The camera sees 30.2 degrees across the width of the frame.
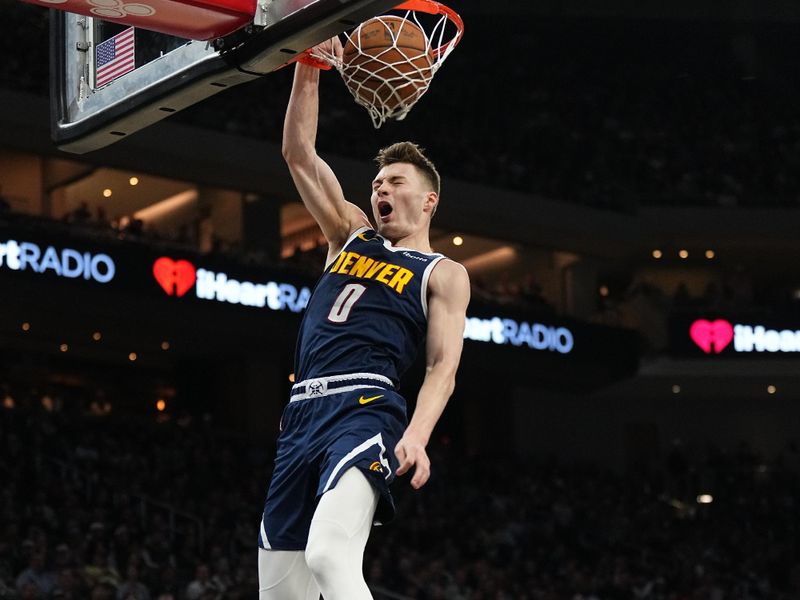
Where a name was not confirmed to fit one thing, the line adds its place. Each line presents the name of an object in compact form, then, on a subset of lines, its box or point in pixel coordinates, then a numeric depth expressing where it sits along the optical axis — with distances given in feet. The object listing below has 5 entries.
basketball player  18.13
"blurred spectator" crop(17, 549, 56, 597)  49.46
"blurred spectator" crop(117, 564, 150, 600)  50.03
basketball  20.02
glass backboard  17.83
